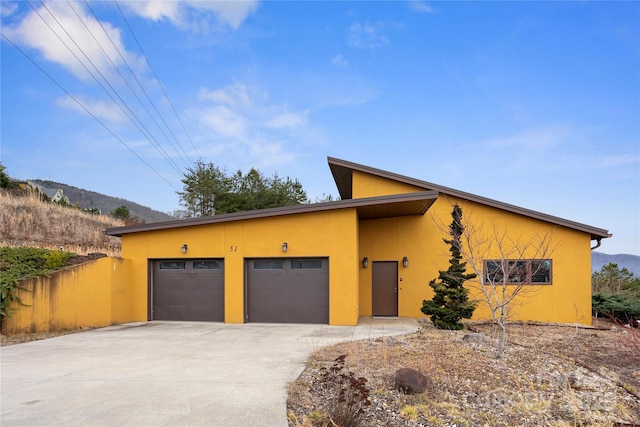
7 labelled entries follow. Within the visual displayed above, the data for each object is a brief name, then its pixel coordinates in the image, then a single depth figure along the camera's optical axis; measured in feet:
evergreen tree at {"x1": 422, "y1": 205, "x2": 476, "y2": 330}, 33.47
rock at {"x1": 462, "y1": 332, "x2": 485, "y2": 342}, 27.22
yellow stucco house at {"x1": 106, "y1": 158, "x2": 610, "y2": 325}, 37.65
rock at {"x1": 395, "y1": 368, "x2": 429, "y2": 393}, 16.60
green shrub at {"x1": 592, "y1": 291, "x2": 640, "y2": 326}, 41.93
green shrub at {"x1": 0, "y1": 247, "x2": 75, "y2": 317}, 32.98
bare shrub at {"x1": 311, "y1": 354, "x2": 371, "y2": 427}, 12.92
